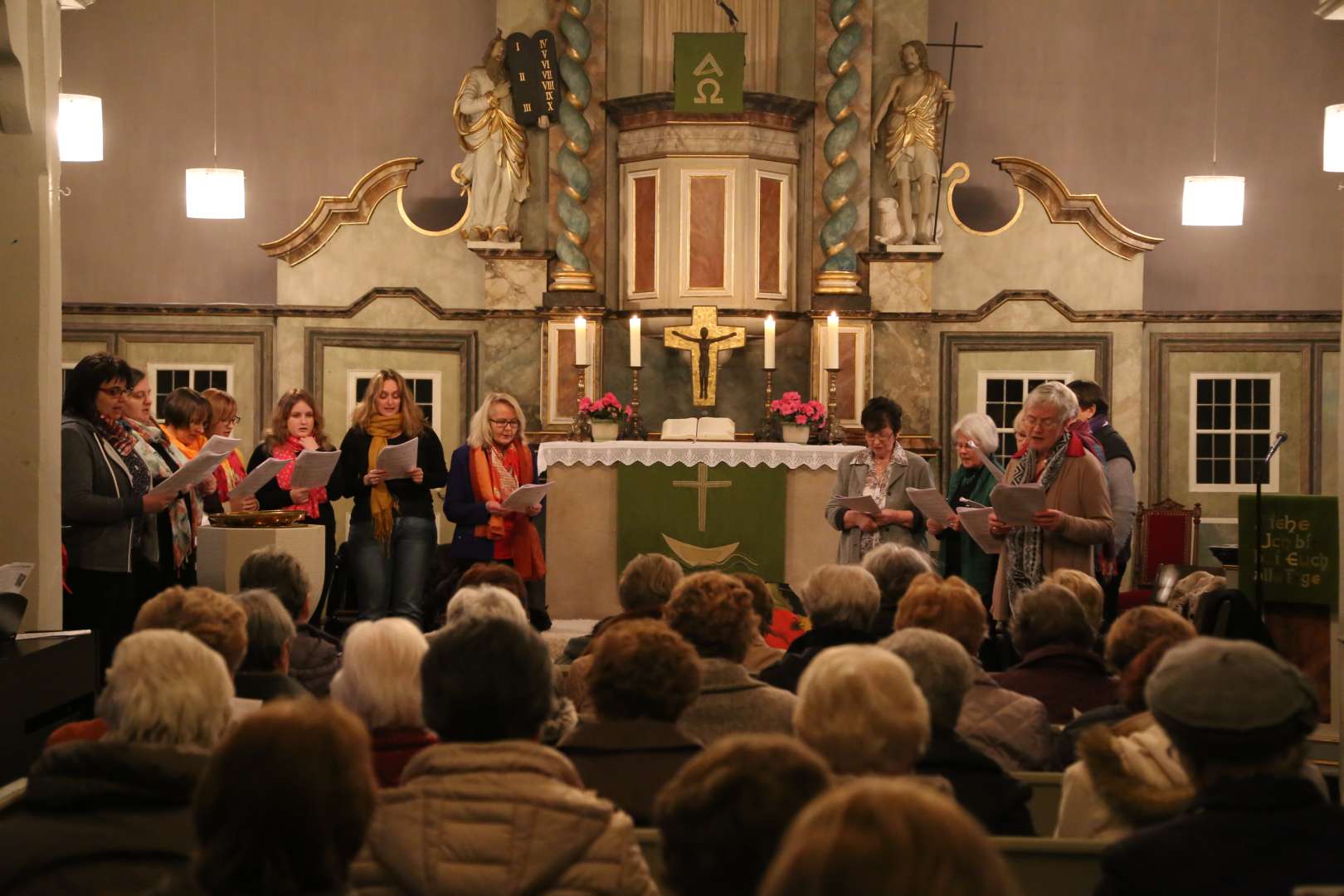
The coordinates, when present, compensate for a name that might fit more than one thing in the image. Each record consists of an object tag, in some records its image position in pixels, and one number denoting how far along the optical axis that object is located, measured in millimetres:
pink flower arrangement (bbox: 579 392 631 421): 11391
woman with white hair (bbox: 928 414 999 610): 7426
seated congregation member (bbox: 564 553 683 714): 5176
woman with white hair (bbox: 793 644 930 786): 2643
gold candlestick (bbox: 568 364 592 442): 11656
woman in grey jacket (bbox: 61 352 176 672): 5723
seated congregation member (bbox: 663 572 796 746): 3658
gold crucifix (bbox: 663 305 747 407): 12344
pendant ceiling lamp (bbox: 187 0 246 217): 12578
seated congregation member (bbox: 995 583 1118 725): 4340
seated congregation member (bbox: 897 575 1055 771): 3779
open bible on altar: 11070
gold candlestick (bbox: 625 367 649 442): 11703
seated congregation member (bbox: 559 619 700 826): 3096
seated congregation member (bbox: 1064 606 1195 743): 3756
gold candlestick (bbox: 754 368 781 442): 12109
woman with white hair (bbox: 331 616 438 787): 3270
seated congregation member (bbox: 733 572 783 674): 4875
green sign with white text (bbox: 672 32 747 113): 12164
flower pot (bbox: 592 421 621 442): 11320
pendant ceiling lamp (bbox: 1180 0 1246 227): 12602
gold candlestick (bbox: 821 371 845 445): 11750
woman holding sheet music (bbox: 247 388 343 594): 7844
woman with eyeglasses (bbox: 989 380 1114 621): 6113
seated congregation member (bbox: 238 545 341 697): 4652
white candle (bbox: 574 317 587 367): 11156
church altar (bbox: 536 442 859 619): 10555
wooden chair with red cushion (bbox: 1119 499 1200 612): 12156
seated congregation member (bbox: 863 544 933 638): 5438
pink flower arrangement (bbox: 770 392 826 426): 11633
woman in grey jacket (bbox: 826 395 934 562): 7469
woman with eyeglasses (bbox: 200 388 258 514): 7578
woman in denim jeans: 7789
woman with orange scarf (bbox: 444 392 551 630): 7621
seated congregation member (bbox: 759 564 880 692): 4707
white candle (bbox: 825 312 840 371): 11133
